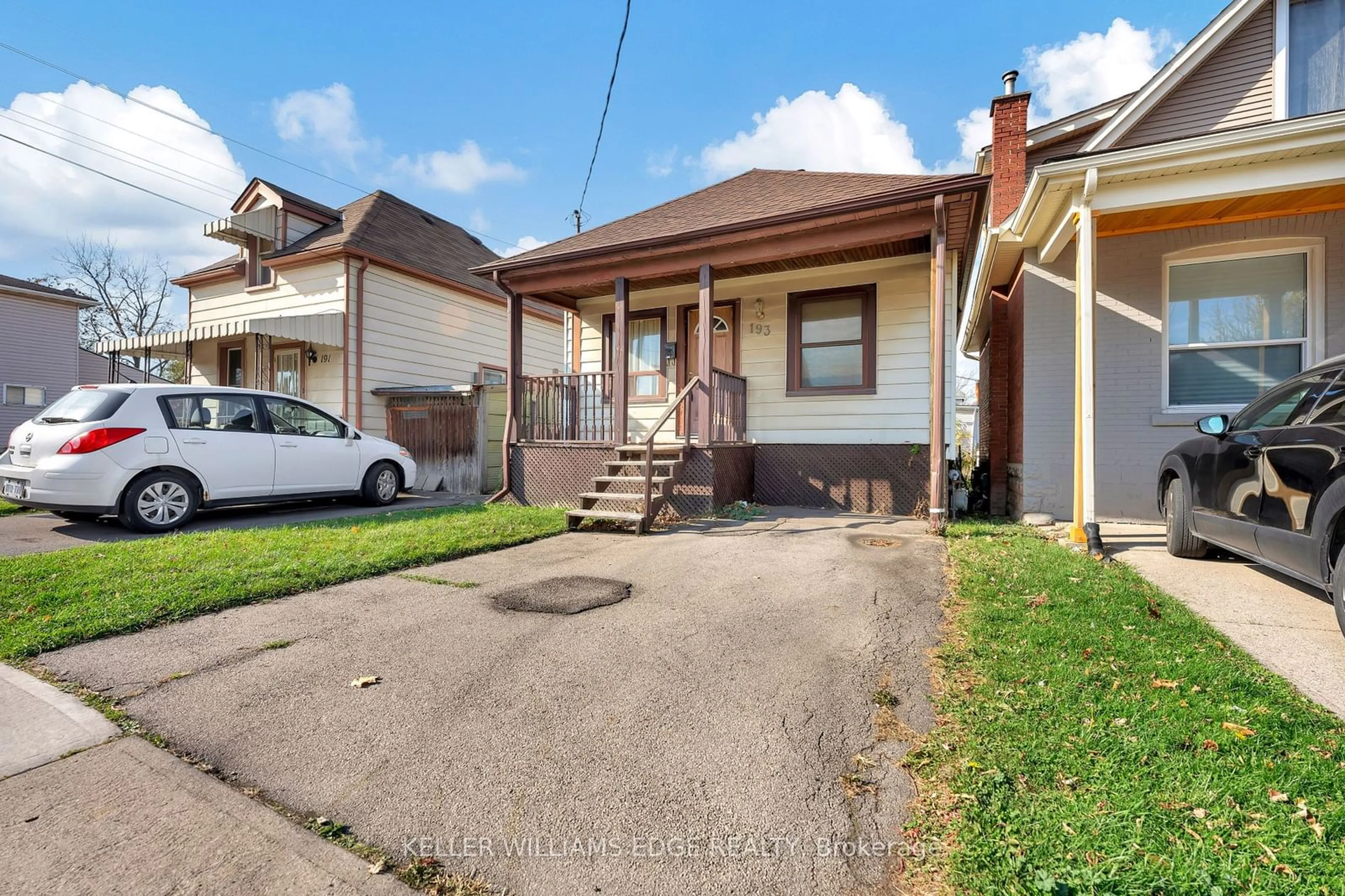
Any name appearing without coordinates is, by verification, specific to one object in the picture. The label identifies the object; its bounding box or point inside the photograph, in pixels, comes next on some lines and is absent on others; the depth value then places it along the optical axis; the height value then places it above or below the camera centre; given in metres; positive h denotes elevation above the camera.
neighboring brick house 5.15 +2.11
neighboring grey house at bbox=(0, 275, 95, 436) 17.31 +3.05
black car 2.94 -0.21
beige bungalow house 6.93 +1.37
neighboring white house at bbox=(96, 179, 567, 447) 11.72 +3.11
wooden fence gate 10.57 +0.15
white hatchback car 5.87 -0.08
